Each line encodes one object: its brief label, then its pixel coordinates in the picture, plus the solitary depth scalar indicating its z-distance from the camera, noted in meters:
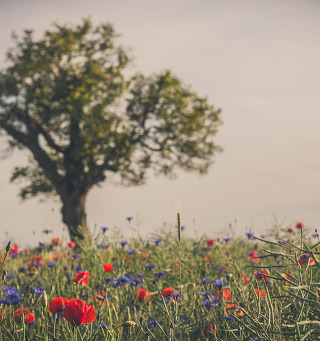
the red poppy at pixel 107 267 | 3.90
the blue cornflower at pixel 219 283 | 3.19
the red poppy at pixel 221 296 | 3.29
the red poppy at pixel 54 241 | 6.61
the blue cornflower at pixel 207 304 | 2.87
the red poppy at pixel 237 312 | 2.96
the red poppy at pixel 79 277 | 3.05
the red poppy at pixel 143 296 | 3.57
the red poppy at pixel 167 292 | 3.32
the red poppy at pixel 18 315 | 2.93
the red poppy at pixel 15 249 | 6.71
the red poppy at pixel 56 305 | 2.69
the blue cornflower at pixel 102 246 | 5.53
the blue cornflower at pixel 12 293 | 3.33
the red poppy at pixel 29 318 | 2.93
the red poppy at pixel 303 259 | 3.45
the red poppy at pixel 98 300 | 3.38
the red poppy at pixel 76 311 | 2.17
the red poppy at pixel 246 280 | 4.18
